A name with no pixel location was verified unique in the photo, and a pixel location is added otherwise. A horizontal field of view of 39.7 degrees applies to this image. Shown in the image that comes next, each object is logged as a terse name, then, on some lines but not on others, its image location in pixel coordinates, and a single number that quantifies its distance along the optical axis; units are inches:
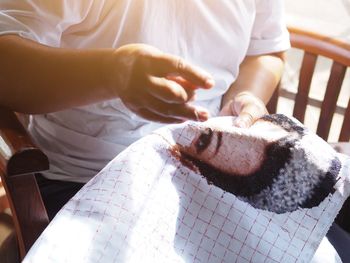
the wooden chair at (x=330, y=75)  35.0
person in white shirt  19.1
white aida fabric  22.0
